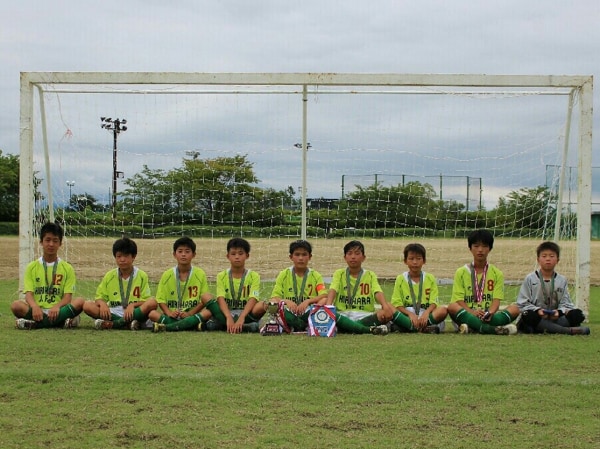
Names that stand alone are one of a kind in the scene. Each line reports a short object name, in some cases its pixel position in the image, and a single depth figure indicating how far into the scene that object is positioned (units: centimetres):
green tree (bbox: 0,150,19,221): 5194
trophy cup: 757
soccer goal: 947
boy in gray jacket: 761
